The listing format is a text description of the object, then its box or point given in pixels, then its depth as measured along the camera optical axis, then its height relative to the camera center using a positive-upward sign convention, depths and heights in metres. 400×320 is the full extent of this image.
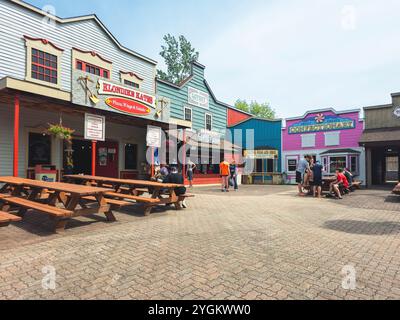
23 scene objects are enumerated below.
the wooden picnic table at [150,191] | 7.02 -0.75
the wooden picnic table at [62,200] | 5.05 -0.81
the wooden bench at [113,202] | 6.23 -0.88
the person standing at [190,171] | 16.58 -0.28
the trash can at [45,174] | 10.00 -0.31
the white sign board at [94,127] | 10.44 +1.65
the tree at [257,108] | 57.22 +13.15
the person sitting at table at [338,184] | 11.22 -0.76
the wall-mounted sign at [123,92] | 10.86 +3.40
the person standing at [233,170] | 15.95 -0.20
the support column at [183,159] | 16.22 +0.49
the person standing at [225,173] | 13.84 -0.33
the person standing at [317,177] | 11.46 -0.44
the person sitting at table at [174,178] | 8.16 -0.36
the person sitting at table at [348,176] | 13.64 -0.47
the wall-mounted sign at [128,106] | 11.23 +2.81
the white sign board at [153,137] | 13.58 +1.62
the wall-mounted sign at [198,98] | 19.42 +5.40
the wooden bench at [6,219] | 3.97 -0.82
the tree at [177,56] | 41.03 +17.82
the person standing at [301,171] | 12.25 -0.19
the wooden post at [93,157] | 10.59 +0.39
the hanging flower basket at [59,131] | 9.80 +1.36
